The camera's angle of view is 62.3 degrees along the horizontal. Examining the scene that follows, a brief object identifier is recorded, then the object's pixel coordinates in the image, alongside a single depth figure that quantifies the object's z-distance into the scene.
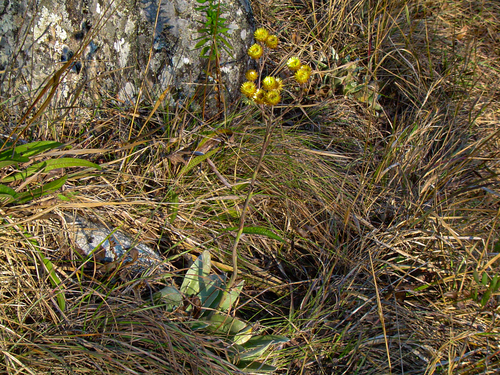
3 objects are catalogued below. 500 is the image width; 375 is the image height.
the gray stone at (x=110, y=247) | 1.48
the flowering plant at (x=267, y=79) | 1.23
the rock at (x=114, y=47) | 1.74
